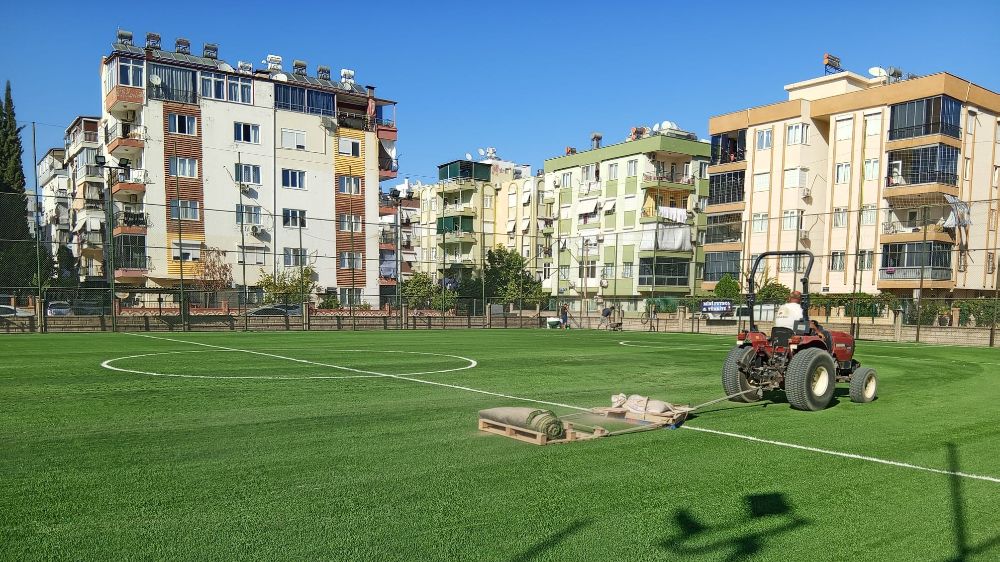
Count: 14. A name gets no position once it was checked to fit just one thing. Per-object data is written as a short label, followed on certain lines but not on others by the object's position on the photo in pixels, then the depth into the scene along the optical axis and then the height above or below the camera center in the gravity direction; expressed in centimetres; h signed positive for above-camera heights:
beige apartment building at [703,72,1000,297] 4500 +580
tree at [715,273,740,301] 4872 -230
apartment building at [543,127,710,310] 6377 +502
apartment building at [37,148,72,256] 5776 +770
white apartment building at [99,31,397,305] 5034 +677
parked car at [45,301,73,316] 3148 -288
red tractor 1091 -179
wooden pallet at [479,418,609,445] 836 -225
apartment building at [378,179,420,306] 6284 +125
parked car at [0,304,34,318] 2997 -297
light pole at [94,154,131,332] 3183 -17
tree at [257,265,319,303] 4025 -246
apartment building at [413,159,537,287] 7850 +508
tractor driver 1152 -95
